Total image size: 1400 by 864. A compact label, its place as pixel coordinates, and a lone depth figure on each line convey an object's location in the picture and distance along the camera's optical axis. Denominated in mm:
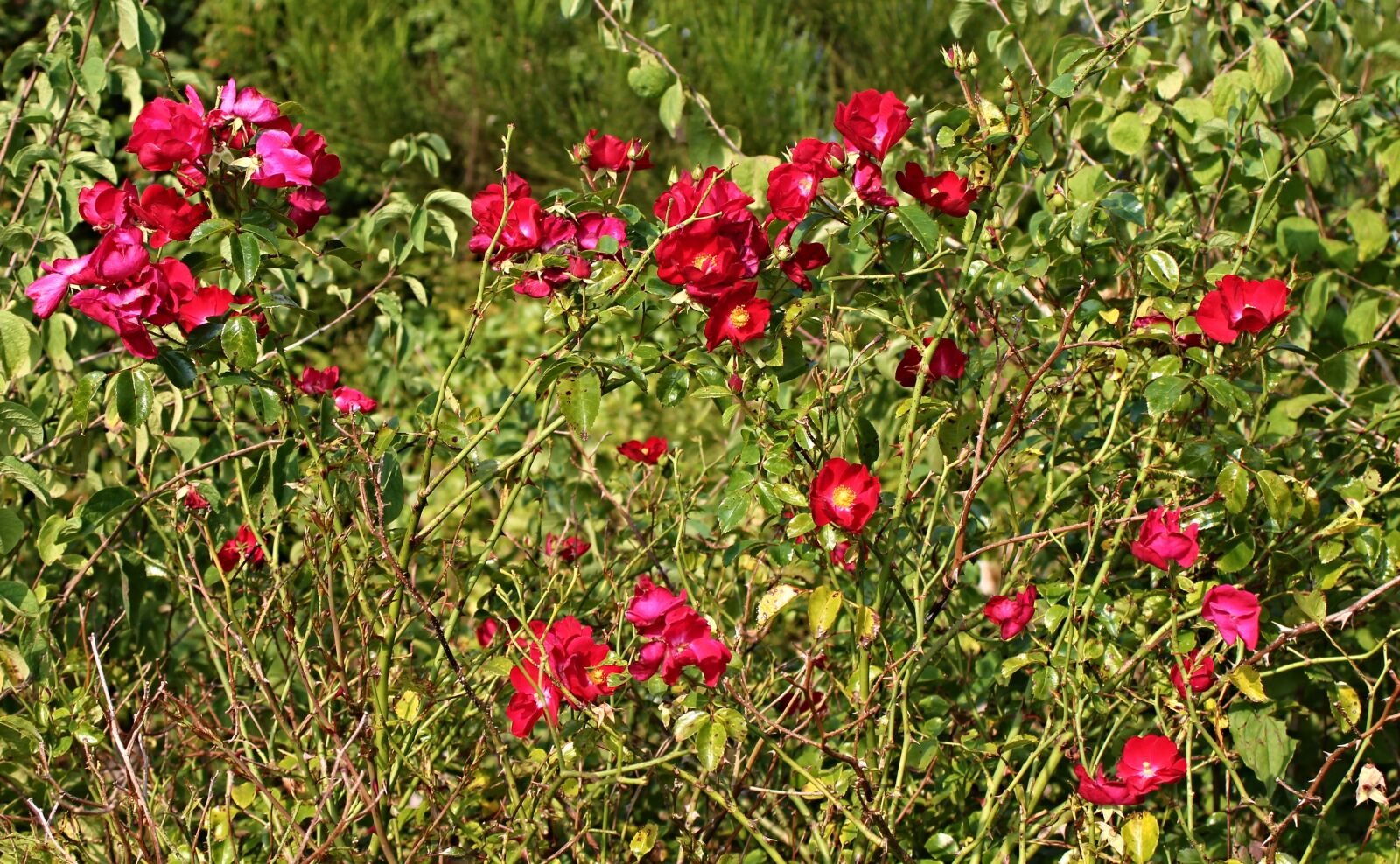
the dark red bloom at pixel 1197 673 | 2903
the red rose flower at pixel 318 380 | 3135
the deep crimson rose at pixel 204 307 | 2794
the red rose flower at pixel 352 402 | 3053
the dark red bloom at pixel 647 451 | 3234
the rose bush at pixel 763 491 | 2843
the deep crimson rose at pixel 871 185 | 2860
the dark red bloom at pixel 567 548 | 3245
